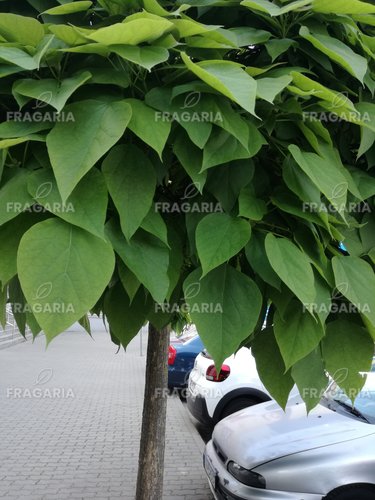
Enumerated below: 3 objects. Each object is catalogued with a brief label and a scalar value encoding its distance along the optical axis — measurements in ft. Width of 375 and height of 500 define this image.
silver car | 13.75
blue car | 37.42
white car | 27.89
